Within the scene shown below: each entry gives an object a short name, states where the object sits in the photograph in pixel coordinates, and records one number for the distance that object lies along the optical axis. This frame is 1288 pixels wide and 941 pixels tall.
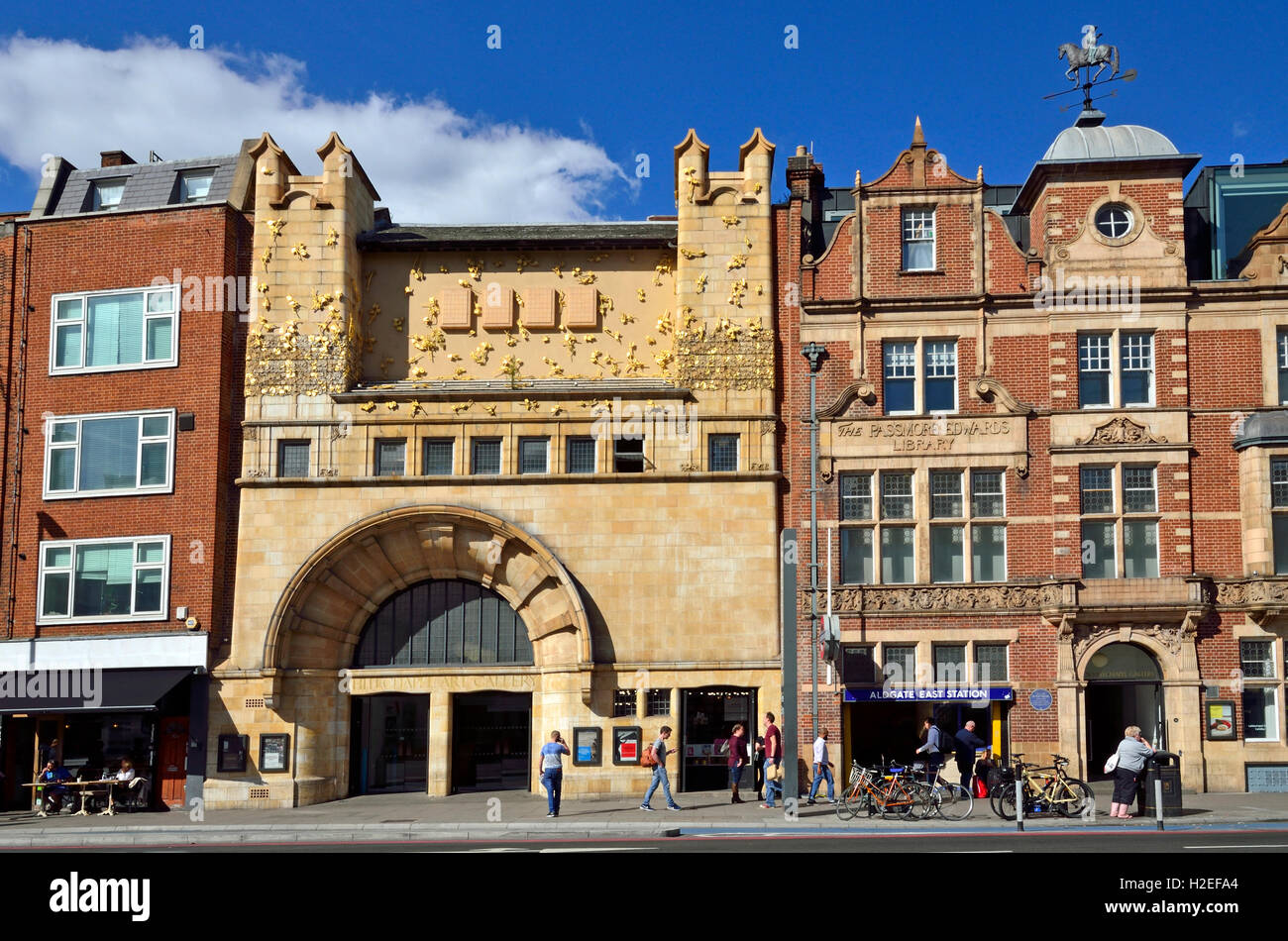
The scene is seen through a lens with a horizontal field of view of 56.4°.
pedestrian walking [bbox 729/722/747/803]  26.59
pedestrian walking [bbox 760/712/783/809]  25.59
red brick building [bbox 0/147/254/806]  29.08
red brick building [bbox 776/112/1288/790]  27.48
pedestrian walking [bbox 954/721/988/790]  25.69
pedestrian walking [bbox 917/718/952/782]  25.08
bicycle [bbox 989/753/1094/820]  22.28
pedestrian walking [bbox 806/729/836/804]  25.78
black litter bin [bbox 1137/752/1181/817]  22.17
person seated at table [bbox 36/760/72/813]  28.56
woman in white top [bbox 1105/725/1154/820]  22.12
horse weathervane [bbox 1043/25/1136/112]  31.05
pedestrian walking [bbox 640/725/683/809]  24.50
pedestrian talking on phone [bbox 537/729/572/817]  24.30
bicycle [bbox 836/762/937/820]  22.72
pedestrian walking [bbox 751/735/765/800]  26.84
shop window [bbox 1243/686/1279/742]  27.28
